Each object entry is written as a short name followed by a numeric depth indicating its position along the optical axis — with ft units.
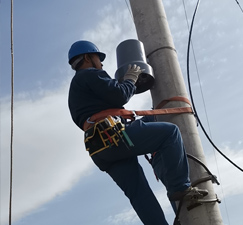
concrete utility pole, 8.70
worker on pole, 8.66
